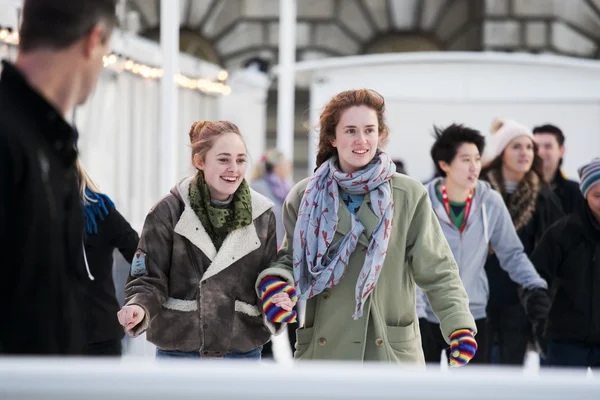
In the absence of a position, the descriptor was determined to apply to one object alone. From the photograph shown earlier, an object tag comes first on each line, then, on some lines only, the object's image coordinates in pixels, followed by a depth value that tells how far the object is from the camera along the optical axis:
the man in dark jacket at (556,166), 14.54
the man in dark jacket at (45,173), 4.30
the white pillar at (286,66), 24.58
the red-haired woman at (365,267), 7.68
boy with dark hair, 11.19
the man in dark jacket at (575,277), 10.80
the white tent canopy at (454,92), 23.83
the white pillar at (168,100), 15.95
